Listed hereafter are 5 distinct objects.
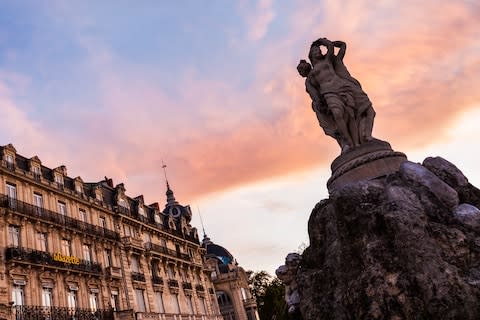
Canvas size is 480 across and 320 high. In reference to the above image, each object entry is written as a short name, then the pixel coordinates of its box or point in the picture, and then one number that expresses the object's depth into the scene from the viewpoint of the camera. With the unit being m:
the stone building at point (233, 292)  55.78
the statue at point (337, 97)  8.56
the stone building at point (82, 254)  23.78
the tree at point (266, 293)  52.25
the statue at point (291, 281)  6.93
